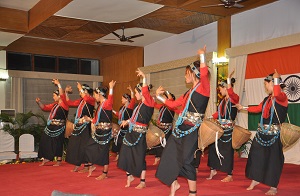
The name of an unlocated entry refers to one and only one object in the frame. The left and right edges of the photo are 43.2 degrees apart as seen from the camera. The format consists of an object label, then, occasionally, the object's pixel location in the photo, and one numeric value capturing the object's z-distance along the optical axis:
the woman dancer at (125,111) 6.61
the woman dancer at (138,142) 4.46
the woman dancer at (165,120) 6.90
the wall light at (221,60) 8.31
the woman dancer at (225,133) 4.99
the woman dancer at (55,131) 6.66
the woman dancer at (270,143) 4.07
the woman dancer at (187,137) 3.58
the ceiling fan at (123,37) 9.04
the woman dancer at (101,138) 5.22
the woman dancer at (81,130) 5.83
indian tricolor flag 6.93
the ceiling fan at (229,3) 6.21
